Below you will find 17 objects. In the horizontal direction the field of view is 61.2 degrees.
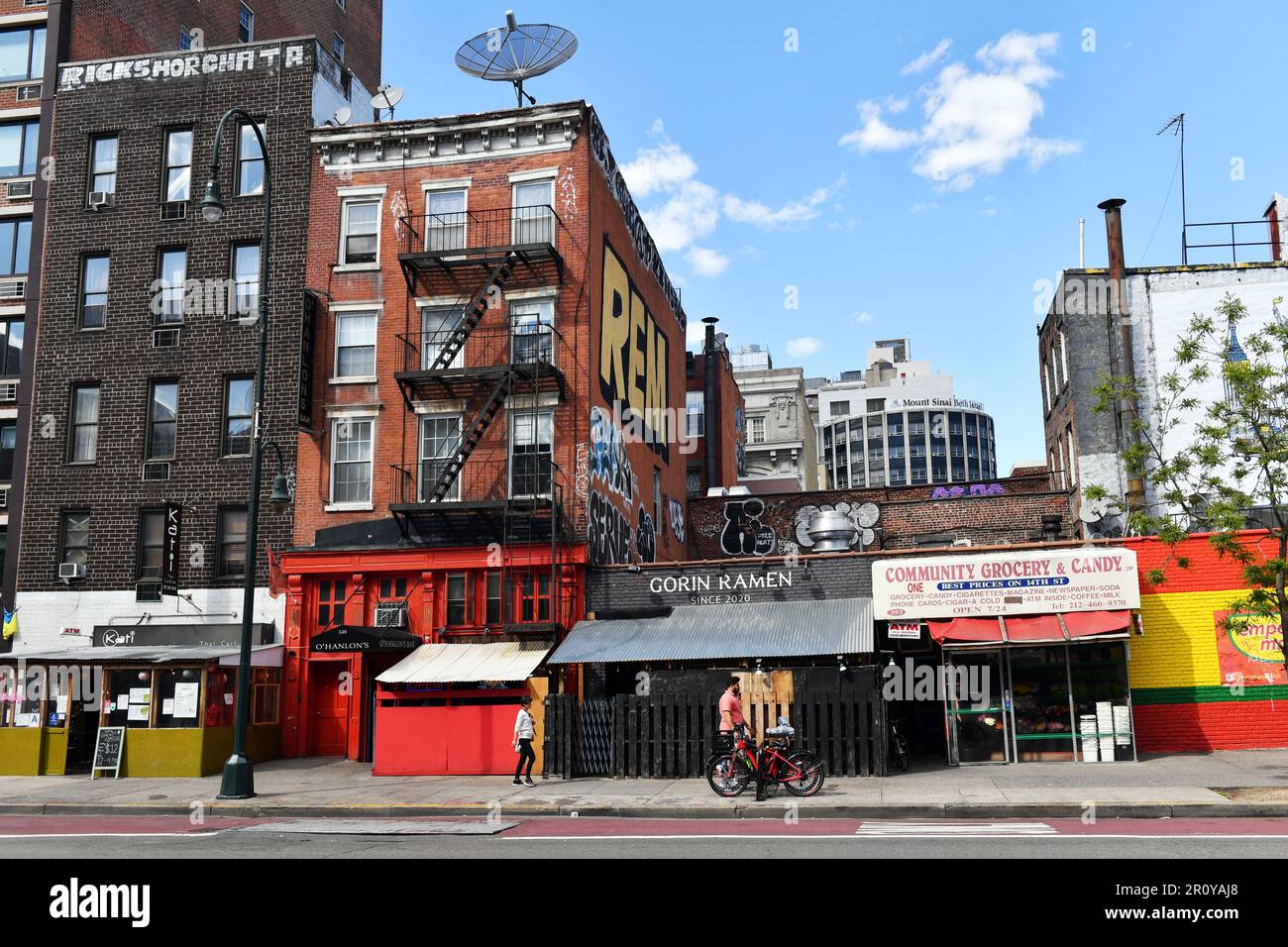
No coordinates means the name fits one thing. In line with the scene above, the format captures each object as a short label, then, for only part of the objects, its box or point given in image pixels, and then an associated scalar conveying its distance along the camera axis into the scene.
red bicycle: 17.41
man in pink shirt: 18.06
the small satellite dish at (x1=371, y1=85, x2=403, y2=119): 30.42
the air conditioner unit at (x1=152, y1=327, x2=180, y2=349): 30.03
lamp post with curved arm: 19.14
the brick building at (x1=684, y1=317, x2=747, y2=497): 50.41
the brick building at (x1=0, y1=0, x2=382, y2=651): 30.53
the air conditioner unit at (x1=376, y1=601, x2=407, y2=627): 26.77
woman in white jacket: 21.09
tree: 17.47
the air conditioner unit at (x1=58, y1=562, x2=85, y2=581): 29.05
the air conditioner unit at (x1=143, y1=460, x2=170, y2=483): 29.27
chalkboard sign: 24.09
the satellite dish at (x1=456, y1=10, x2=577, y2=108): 29.45
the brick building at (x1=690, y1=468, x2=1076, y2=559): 35.69
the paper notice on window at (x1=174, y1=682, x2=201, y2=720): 24.56
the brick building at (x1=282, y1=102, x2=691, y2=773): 26.47
